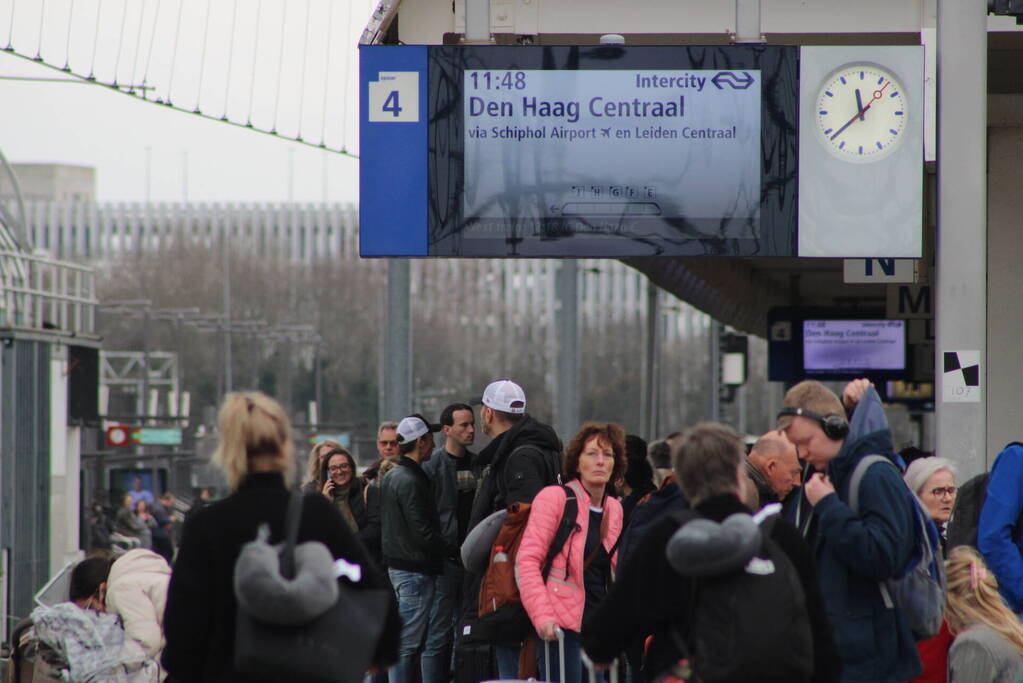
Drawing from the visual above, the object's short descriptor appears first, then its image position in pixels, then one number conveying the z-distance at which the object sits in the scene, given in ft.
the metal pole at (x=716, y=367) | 252.62
